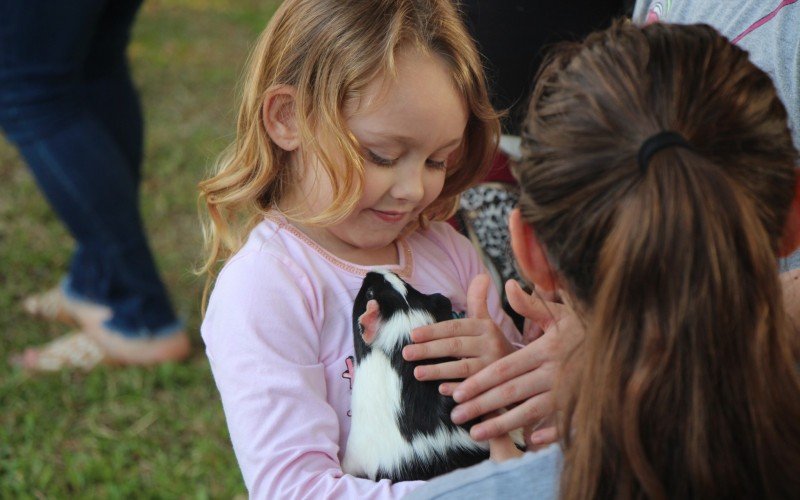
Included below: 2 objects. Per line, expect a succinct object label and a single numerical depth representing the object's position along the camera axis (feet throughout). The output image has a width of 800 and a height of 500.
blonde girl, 8.62
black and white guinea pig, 8.66
